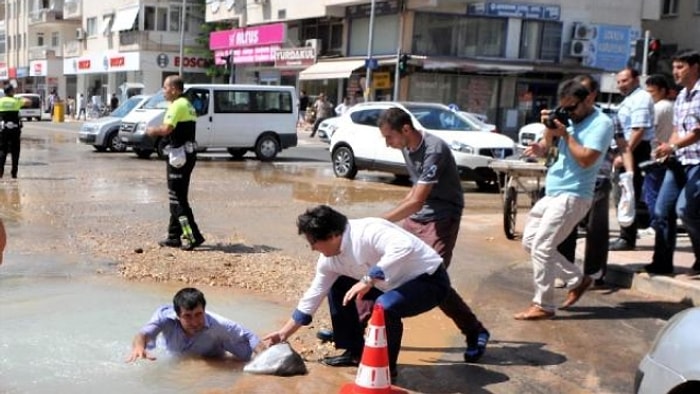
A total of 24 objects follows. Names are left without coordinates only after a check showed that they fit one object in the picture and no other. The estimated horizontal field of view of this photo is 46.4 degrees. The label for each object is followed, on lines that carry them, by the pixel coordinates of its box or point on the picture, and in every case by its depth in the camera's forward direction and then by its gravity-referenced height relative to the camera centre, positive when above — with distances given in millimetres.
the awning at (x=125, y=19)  53844 +4774
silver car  22359 -1152
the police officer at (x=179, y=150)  8289 -566
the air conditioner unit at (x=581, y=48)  35344 +3085
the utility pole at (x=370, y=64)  32750 +1675
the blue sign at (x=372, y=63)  33031 +1723
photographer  5762 -413
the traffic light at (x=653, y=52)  19891 +1736
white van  20406 -593
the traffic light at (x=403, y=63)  30625 +1694
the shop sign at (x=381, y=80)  34219 +1102
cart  9266 -810
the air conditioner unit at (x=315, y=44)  38375 +2736
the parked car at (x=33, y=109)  47469 -1429
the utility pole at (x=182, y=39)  47122 +3175
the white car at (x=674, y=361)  3219 -952
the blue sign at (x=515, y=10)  34000 +4371
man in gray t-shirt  5188 -584
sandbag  4836 -1552
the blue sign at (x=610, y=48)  35719 +3202
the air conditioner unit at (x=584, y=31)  35281 +3774
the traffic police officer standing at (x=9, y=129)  15078 -846
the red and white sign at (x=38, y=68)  67688 +1427
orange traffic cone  4055 -1279
